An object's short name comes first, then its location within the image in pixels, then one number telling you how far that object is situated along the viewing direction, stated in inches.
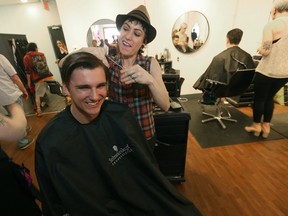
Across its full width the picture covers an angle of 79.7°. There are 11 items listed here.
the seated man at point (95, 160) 26.5
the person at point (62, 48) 143.8
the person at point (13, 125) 22.6
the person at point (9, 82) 67.0
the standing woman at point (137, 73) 32.5
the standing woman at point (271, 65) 65.6
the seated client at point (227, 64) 92.3
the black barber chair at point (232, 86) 83.5
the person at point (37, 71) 115.3
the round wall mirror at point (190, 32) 123.2
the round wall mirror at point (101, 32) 115.9
